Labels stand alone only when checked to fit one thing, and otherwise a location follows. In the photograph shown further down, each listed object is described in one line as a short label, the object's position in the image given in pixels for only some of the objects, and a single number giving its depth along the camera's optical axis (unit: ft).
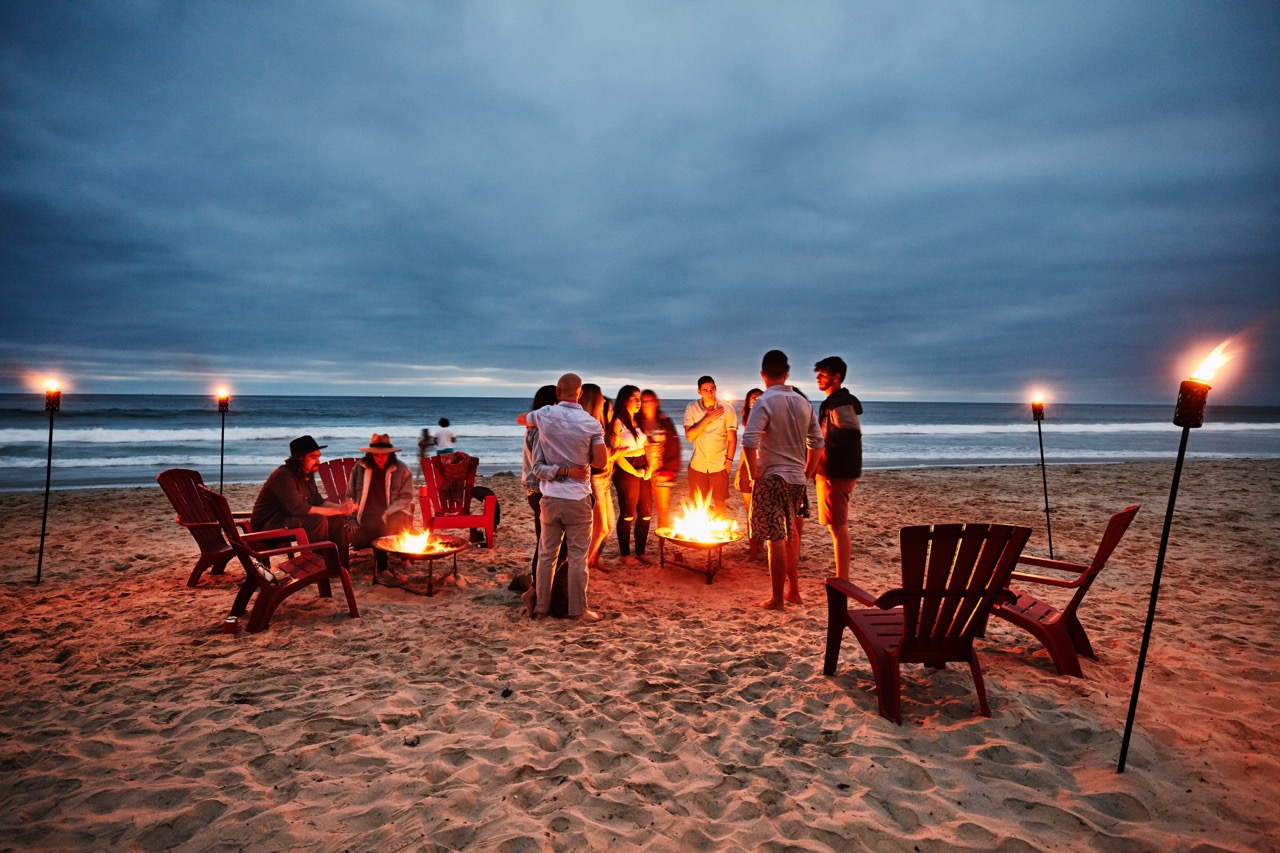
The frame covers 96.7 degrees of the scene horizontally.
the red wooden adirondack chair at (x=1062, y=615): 11.61
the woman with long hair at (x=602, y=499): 18.48
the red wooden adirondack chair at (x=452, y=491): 21.30
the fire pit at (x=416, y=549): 17.34
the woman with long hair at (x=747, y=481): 20.51
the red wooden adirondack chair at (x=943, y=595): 9.91
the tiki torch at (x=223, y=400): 25.14
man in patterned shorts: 15.34
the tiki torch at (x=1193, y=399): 7.74
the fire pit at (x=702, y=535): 18.31
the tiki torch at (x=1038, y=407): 20.84
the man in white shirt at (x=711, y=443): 20.31
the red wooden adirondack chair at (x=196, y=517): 16.26
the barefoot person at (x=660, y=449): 20.39
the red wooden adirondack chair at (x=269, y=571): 14.16
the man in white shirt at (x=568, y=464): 14.42
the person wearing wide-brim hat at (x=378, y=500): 19.63
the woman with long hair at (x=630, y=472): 19.26
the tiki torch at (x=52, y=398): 17.93
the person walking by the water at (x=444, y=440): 37.37
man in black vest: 16.40
